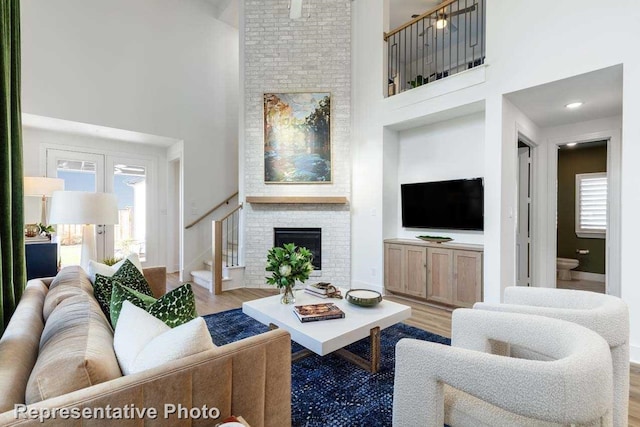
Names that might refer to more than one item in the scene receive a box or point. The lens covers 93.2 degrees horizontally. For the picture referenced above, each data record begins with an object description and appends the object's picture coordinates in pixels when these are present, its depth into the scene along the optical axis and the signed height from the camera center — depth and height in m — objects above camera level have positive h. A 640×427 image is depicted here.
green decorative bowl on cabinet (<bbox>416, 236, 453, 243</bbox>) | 3.98 -0.38
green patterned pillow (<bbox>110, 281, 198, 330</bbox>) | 1.30 -0.42
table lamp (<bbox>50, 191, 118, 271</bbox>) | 2.31 +0.02
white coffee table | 1.90 -0.79
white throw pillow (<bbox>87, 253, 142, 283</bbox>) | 2.15 -0.44
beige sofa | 0.79 -0.50
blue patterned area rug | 1.76 -1.20
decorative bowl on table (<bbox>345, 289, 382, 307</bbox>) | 2.39 -0.70
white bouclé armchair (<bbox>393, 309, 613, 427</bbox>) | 0.86 -0.55
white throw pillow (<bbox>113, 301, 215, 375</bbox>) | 0.99 -0.46
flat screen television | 3.78 +0.08
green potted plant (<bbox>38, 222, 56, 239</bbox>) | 3.62 -0.24
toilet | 5.37 -1.00
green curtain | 1.19 +0.17
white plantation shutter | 5.46 +0.10
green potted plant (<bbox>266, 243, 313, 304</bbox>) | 2.43 -0.45
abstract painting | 4.85 +1.17
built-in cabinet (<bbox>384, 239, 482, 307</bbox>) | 3.52 -0.77
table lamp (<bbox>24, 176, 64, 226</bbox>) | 3.78 +0.31
